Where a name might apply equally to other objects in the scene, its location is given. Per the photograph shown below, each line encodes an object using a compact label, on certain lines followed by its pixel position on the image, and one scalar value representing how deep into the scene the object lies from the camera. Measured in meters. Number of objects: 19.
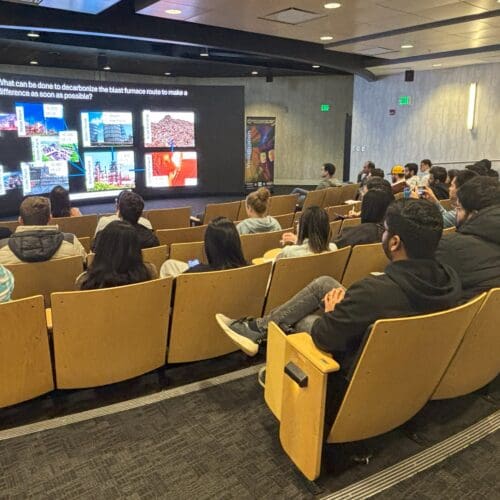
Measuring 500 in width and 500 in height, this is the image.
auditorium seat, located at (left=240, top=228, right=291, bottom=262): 3.77
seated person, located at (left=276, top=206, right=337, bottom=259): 3.07
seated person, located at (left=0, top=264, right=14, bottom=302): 2.27
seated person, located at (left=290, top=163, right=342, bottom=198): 8.28
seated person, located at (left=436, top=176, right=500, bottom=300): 2.30
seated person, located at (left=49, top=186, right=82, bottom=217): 5.13
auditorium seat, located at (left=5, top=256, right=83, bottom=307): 2.75
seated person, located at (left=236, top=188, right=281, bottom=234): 4.24
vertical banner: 13.67
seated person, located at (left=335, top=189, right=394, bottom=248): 3.47
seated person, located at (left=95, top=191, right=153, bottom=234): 4.44
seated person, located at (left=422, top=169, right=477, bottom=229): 4.18
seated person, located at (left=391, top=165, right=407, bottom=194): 7.78
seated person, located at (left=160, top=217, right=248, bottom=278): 2.75
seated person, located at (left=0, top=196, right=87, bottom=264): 2.79
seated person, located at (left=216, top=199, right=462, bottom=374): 1.76
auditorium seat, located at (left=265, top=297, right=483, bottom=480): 1.71
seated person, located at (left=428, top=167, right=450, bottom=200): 6.21
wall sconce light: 10.12
